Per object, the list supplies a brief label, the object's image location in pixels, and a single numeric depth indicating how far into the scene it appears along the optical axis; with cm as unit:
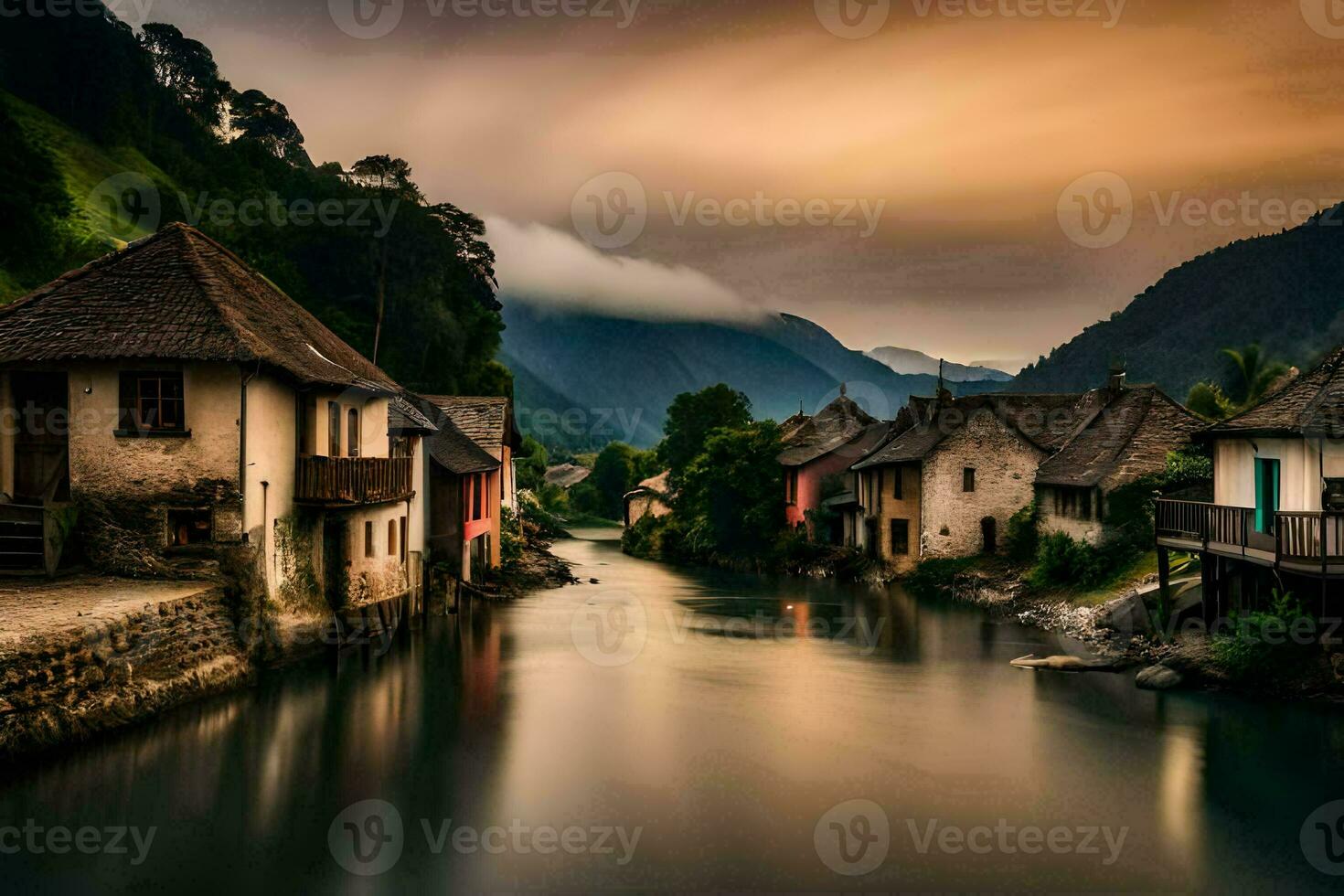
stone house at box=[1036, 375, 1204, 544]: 3781
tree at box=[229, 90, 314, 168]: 9606
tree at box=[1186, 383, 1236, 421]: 4938
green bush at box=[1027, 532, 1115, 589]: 3678
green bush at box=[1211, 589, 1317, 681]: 2297
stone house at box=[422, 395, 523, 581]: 3847
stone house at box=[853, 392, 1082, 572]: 4681
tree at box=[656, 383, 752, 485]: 8025
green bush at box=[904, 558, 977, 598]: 4550
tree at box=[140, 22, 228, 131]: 9275
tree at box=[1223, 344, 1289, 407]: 5709
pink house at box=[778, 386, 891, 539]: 5919
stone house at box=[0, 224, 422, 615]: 2212
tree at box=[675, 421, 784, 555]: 6116
